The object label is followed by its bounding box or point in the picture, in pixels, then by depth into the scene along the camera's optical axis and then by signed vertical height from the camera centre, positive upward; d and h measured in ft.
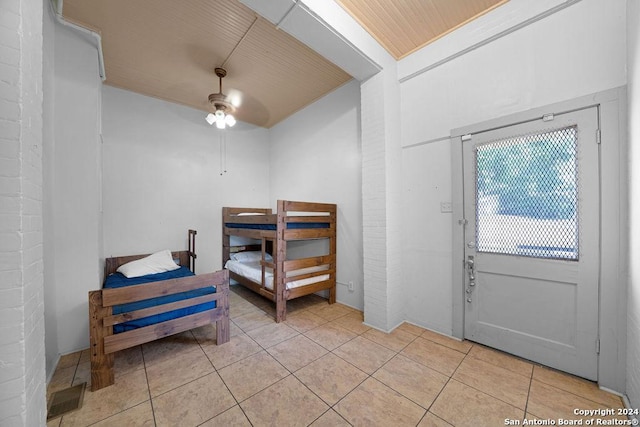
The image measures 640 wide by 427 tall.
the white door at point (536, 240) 5.69 -0.83
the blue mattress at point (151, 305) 6.24 -2.74
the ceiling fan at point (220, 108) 9.20 +4.48
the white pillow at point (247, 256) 13.08 -2.58
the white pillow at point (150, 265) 9.73 -2.34
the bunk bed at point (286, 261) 9.25 -2.15
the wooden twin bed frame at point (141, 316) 5.65 -2.84
